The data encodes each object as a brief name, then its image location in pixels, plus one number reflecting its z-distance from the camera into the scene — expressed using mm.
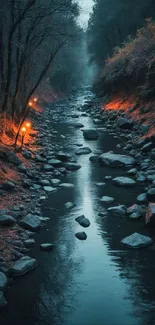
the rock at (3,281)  5880
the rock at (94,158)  14198
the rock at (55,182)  11257
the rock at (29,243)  7348
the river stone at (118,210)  8938
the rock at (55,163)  13161
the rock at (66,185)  11163
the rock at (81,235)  7793
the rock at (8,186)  9516
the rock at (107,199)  9795
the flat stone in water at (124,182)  10992
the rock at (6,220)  7727
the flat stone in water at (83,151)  15523
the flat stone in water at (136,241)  7301
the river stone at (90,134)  18562
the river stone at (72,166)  13094
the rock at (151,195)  9441
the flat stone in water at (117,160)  13133
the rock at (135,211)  8609
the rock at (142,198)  9555
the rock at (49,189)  10655
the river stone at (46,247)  7285
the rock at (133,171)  12048
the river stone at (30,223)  8008
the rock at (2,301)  5548
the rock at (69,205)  9584
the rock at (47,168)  12425
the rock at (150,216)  8038
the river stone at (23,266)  6340
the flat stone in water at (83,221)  8402
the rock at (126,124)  18800
